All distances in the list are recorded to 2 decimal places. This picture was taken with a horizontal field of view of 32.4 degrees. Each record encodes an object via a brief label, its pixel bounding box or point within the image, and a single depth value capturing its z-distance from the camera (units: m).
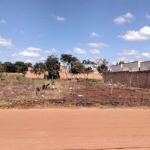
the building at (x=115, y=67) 55.17
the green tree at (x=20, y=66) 86.69
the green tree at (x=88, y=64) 63.66
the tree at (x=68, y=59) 63.68
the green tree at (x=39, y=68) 60.65
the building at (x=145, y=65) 39.57
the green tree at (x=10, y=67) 89.75
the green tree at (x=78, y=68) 59.70
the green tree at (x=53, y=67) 58.28
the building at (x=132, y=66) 44.24
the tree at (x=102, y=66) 72.41
